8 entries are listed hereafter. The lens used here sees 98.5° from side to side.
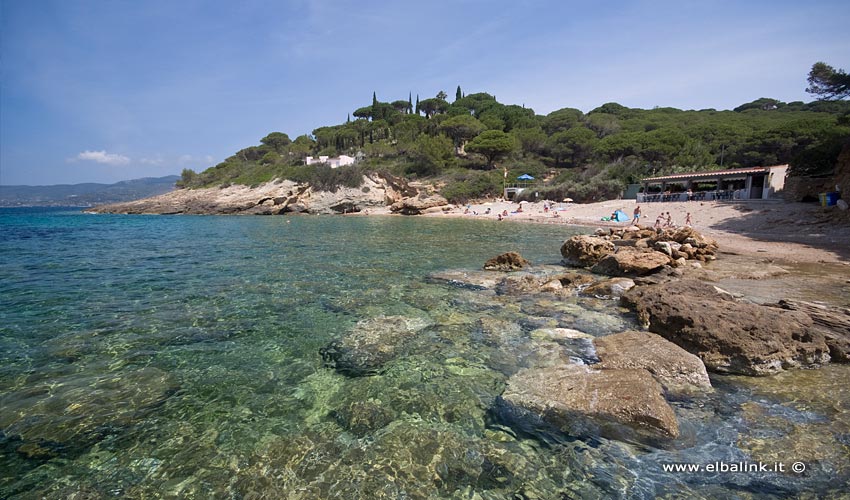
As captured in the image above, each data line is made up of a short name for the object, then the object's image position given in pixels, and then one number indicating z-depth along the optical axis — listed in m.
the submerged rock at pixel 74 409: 3.63
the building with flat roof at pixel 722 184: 28.81
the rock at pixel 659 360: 4.68
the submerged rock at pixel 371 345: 5.35
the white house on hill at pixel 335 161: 62.75
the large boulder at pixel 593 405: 3.70
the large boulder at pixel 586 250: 12.62
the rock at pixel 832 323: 5.32
